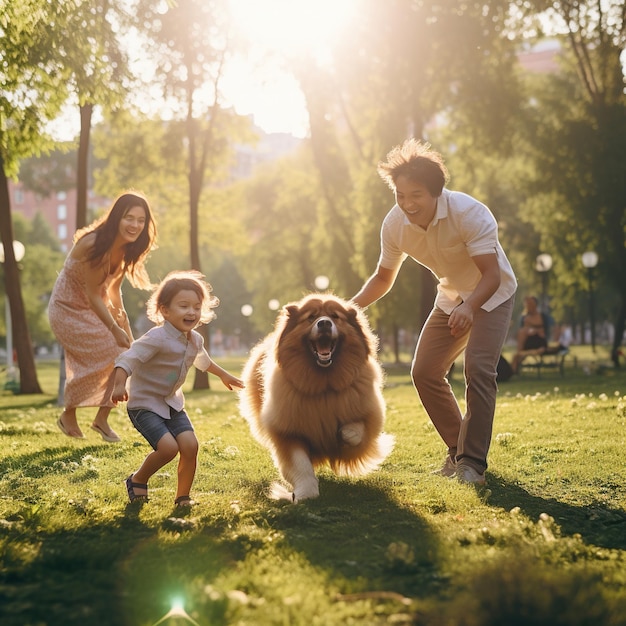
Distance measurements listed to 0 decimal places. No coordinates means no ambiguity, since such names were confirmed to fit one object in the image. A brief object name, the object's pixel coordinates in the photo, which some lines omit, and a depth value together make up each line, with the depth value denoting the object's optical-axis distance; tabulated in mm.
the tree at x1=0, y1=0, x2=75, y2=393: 6552
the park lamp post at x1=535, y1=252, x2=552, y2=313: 28212
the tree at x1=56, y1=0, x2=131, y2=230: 7340
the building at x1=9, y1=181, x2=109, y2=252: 125250
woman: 7066
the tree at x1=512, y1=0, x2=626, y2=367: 22781
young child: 5023
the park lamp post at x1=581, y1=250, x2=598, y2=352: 26438
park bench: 19188
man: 5633
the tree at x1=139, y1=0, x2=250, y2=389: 18641
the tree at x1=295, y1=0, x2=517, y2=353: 21594
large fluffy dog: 5520
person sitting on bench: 19406
